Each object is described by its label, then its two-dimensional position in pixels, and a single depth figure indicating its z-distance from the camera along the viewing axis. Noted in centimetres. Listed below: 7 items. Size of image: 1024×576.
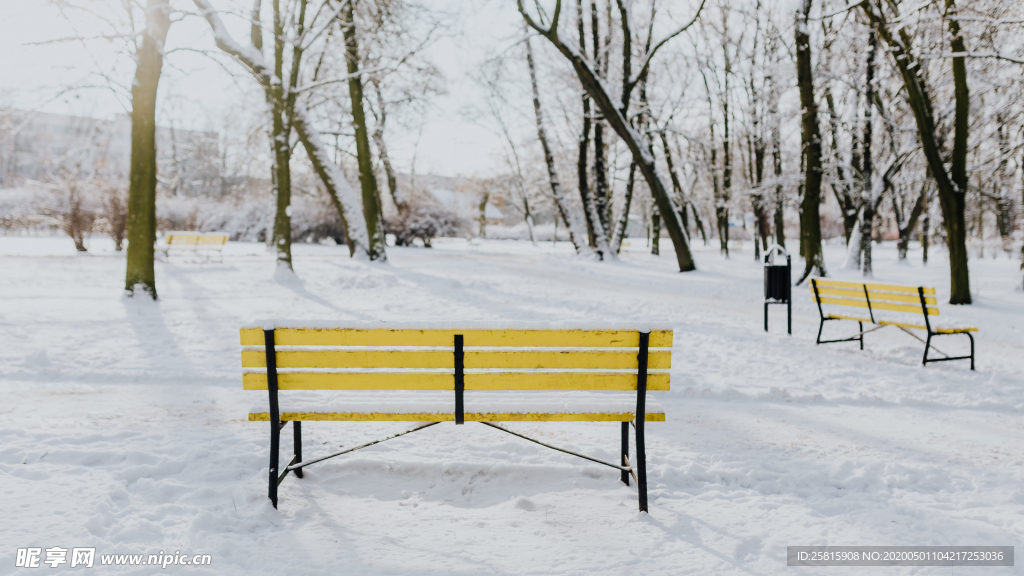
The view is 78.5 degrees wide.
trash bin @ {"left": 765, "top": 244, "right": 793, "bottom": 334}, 845
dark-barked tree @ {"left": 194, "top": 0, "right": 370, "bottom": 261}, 1261
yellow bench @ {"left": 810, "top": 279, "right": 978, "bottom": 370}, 649
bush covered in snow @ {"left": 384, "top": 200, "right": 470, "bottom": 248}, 3181
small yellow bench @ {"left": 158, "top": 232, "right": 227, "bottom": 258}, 1894
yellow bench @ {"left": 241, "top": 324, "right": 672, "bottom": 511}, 315
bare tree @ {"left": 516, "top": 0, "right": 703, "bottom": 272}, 1553
